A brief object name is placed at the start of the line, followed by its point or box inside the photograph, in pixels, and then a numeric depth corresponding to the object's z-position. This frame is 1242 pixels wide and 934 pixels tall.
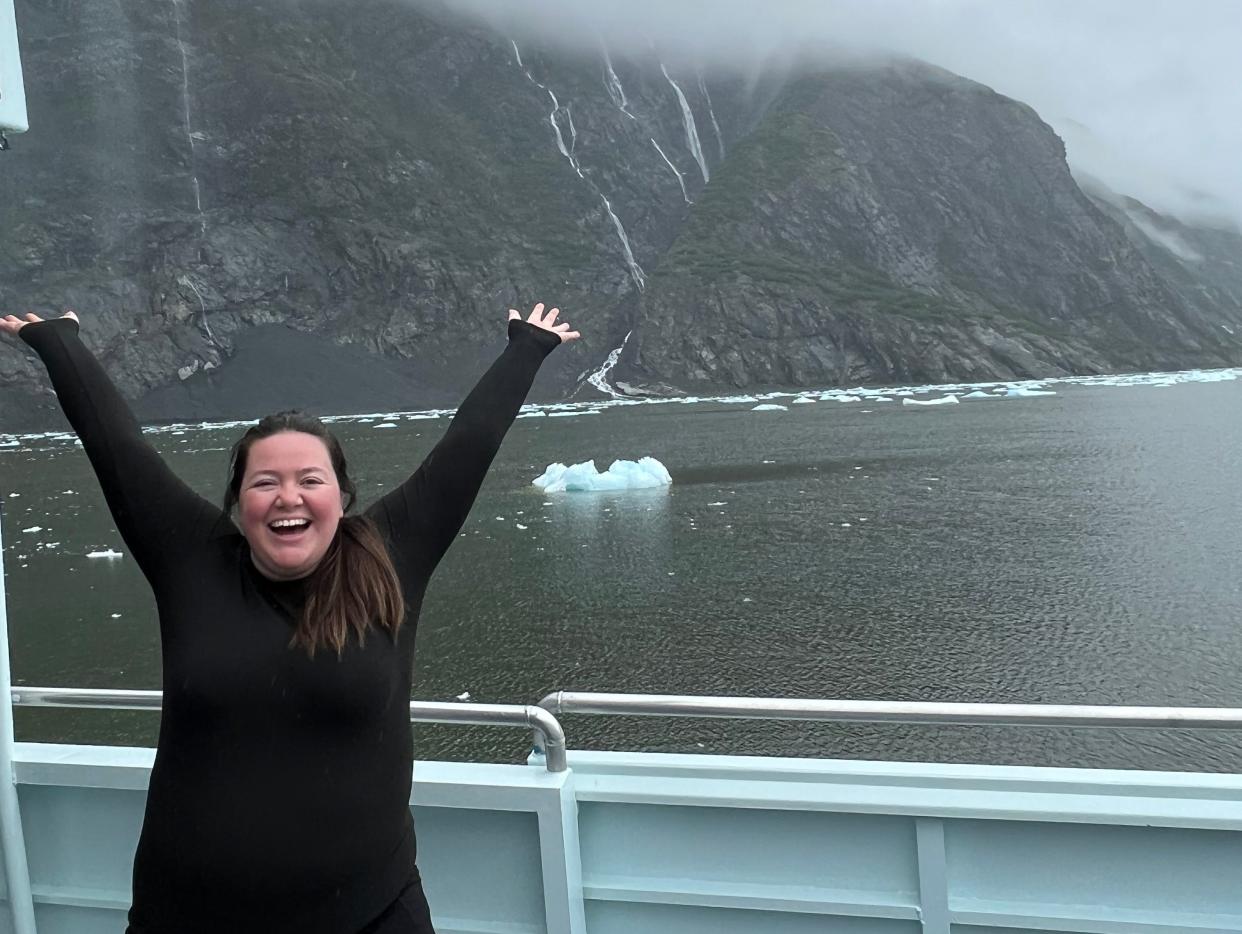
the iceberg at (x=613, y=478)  26.28
